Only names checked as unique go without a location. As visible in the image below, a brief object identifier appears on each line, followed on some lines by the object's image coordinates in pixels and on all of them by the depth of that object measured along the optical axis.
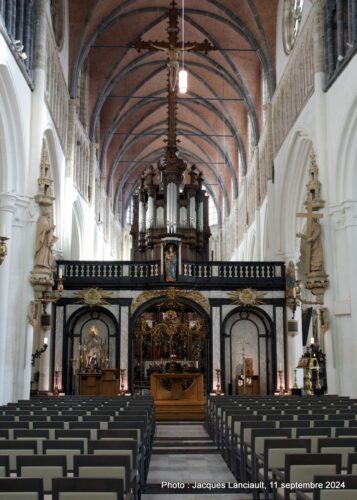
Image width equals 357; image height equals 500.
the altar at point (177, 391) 21.56
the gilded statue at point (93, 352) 25.66
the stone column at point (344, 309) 18.72
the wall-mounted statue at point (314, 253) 19.47
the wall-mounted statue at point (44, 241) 19.38
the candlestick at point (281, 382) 25.01
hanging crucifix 24.67
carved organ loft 32.25
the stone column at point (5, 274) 18.05
